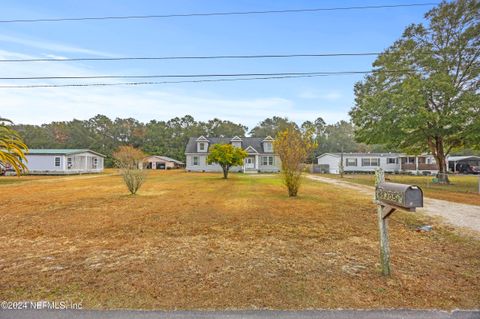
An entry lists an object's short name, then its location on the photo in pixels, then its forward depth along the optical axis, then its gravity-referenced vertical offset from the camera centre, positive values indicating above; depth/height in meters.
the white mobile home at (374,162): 34.69 +0.26
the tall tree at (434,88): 16.44 +5.20
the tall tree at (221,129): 56.59 +8.15
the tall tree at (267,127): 60.92 +9.61
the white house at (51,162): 29.20 +0.18
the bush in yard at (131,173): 12.01 -0.46
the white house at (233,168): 33.90 +0.92
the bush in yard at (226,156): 22.86 +0.72
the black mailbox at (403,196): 2.90 -0.39
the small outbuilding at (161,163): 46.19 +0.11
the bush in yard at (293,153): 11.44 +0.50
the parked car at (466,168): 35.82 -0.68
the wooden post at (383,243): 3.59 -1.15
